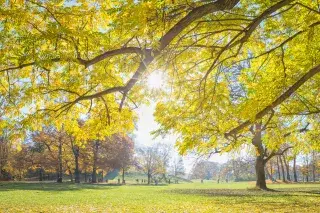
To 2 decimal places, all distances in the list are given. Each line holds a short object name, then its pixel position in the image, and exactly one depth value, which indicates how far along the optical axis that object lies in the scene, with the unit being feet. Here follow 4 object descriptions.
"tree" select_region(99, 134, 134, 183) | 181.16
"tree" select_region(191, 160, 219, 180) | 533.14
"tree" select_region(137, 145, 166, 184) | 252.21
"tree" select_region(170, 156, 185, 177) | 406.23
